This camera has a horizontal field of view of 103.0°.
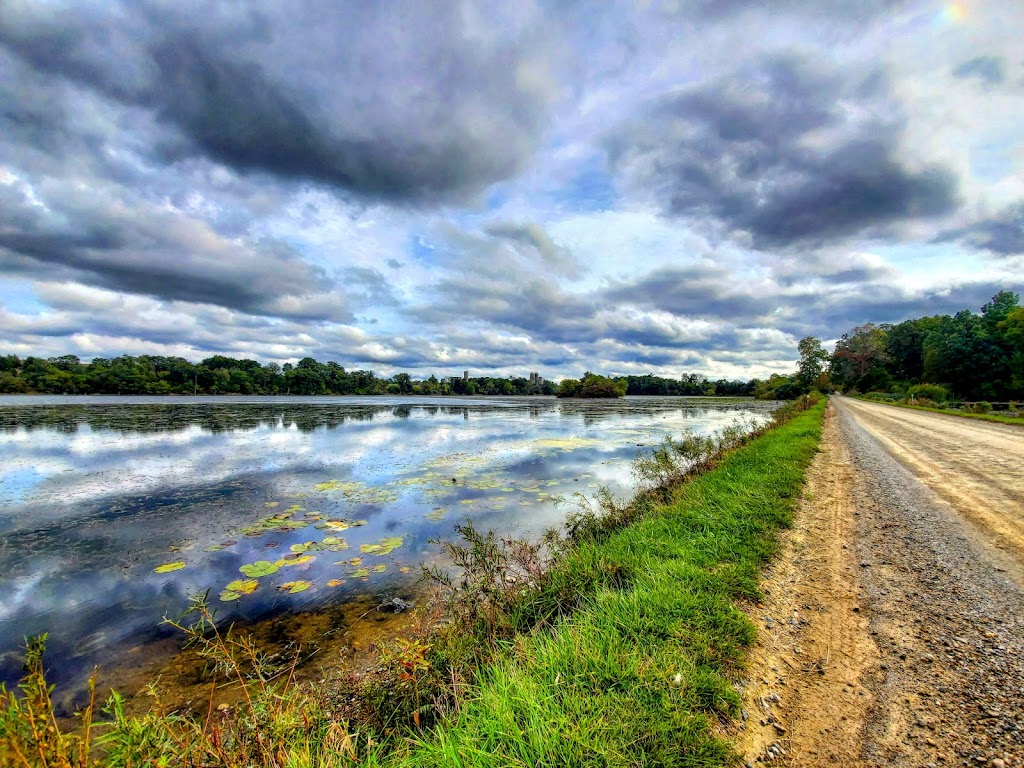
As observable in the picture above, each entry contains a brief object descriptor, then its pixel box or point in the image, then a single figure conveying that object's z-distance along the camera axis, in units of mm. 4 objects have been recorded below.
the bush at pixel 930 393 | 43088
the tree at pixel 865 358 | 81000
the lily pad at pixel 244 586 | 6117
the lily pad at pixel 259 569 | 6590
